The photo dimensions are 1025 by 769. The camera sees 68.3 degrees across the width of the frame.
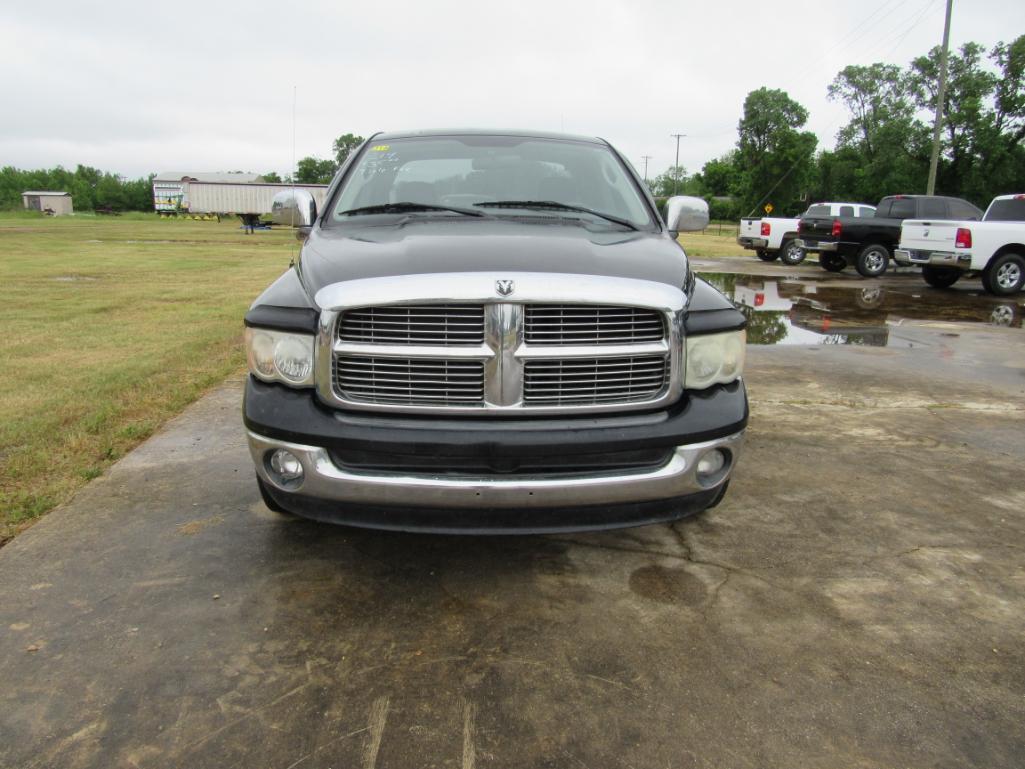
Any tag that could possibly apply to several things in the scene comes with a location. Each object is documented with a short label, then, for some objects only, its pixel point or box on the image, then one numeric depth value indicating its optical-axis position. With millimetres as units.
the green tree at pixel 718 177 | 84038
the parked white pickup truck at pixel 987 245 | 12633
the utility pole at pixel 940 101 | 23906
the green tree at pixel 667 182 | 131375
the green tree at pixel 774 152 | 60906
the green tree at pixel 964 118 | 43250
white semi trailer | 51250
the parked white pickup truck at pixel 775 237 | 20719
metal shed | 108581
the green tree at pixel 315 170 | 109750
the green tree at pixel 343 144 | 98981
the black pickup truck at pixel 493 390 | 2535
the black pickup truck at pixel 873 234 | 16891
